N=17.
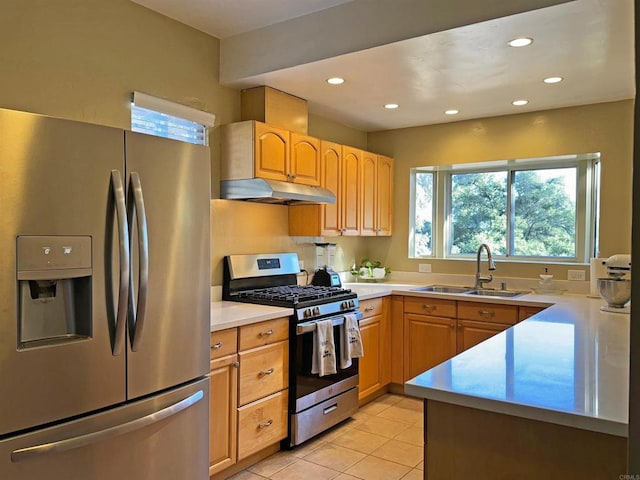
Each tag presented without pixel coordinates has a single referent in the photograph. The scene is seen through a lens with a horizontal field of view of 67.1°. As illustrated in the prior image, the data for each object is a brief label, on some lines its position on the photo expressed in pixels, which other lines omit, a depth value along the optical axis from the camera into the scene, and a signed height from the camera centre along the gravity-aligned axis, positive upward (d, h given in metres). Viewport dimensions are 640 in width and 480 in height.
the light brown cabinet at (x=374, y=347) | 3.82 -0.91
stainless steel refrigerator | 1.58 -0.25
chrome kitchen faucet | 4.14 -0.26
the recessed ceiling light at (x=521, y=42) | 2.57 +1.06
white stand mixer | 2.93 -0.33
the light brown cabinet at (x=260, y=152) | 3.22 +0.58
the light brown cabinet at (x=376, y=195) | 4.43 +0.40
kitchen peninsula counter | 1.27 -0.48
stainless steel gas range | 3.02 -0.54
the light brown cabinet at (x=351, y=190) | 4.14 +0.40
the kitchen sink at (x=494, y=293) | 3.88 -0.46
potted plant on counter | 4.73 -0.34
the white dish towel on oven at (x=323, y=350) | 3.08 -0.74
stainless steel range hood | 3.17 +0.31
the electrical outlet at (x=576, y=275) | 3.92 -0.30
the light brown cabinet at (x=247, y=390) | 2.54 -0.88
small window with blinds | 2.79 +0.72
